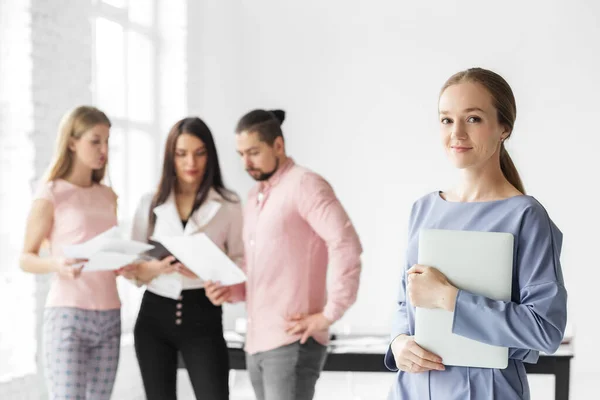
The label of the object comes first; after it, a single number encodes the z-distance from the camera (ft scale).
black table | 13.65
